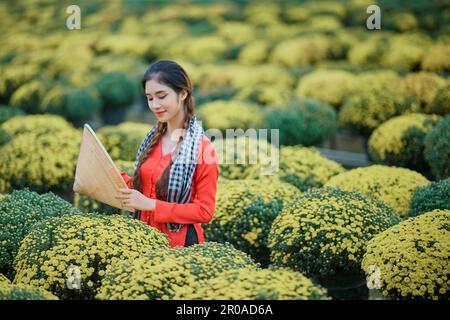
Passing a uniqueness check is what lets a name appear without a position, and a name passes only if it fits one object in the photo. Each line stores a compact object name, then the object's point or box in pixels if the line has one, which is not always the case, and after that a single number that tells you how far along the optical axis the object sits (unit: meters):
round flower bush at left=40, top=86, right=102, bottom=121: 9.88
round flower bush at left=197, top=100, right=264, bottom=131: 7.64
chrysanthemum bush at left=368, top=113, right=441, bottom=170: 6.90
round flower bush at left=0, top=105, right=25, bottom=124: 8.97
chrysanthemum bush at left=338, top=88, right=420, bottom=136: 7.96
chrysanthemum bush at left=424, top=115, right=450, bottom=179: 5.86
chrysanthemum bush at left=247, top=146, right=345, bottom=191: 5.93
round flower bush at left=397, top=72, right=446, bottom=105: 8.73
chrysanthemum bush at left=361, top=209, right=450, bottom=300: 3.37
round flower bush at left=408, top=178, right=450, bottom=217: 4.57
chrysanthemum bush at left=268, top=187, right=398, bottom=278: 3.95
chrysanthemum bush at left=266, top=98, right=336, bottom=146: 7.71
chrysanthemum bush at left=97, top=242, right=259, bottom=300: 3.07
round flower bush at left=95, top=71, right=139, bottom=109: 10.98
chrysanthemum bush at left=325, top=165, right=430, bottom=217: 5.22
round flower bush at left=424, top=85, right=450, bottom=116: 7.65
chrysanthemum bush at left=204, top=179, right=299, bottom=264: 4.79
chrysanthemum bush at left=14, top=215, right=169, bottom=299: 3.41
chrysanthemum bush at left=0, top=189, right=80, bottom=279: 4.09
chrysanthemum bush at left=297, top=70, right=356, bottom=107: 9.52
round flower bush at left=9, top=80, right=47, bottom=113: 10.53
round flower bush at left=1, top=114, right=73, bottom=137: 7.62
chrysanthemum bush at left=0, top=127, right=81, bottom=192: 6.03
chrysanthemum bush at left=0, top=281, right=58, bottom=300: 2.98
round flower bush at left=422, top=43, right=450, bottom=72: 10.41
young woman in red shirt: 3.55
